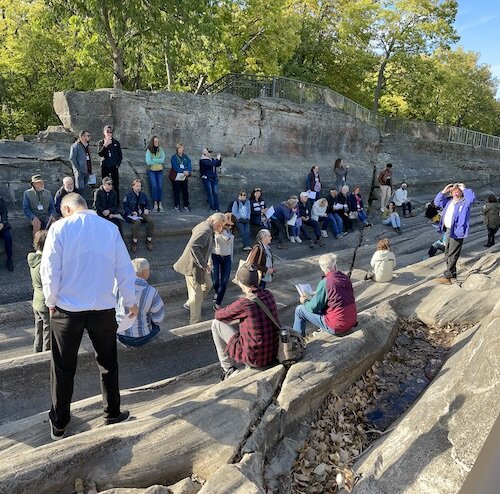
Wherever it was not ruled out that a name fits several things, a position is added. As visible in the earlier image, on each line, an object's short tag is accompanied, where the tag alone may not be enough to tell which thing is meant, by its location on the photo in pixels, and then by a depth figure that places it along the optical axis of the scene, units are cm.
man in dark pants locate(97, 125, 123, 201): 977
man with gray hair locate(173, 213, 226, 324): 673
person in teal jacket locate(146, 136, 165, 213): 1088
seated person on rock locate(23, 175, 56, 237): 846
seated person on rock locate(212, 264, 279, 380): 438
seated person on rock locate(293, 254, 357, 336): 521
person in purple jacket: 802
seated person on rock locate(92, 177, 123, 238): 899
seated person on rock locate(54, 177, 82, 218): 831
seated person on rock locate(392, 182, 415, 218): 1639
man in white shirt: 324
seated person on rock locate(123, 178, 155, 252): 973
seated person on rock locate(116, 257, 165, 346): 498
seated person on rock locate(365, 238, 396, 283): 901
